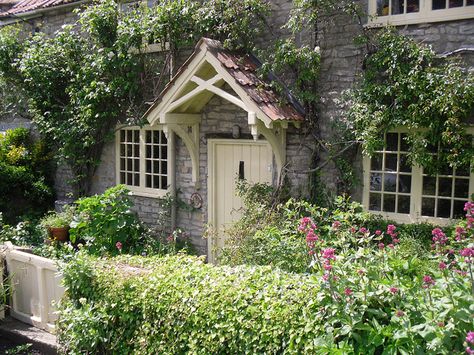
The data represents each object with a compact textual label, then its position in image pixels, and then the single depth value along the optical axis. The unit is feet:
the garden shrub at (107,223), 27.07
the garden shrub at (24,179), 38.68
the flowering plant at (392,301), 11.10
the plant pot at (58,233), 33.22
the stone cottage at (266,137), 23.77
